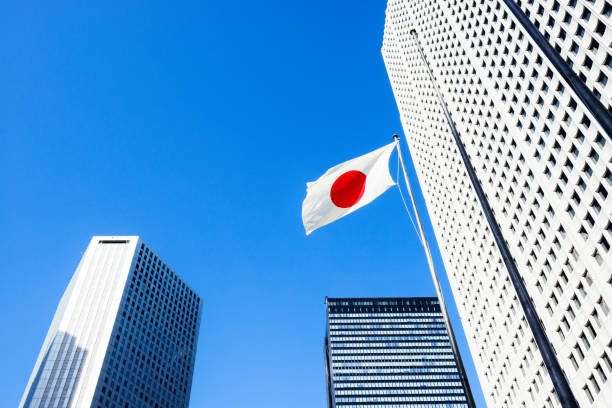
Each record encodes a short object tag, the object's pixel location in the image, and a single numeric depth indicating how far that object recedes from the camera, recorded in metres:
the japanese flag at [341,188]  21.00
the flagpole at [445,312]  14.02
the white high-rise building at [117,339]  104.00
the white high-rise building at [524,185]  48.44
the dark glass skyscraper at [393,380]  183.75
